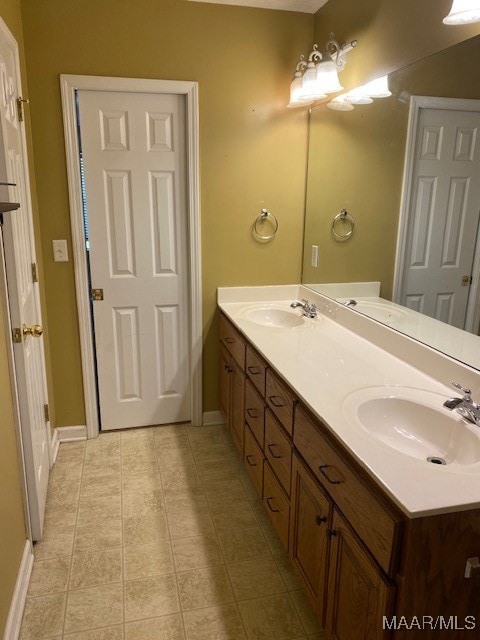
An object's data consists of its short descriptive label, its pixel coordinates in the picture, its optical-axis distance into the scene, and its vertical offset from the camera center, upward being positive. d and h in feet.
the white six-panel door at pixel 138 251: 8.75 -0.94
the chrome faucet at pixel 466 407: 4.60 -1.92
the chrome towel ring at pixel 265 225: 9.62 -0.43
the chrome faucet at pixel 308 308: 8.82 -1.92
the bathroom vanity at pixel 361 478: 3.55 -2.39
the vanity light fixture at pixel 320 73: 7.64 +2.12
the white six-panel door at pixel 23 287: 6.01 -1.16
